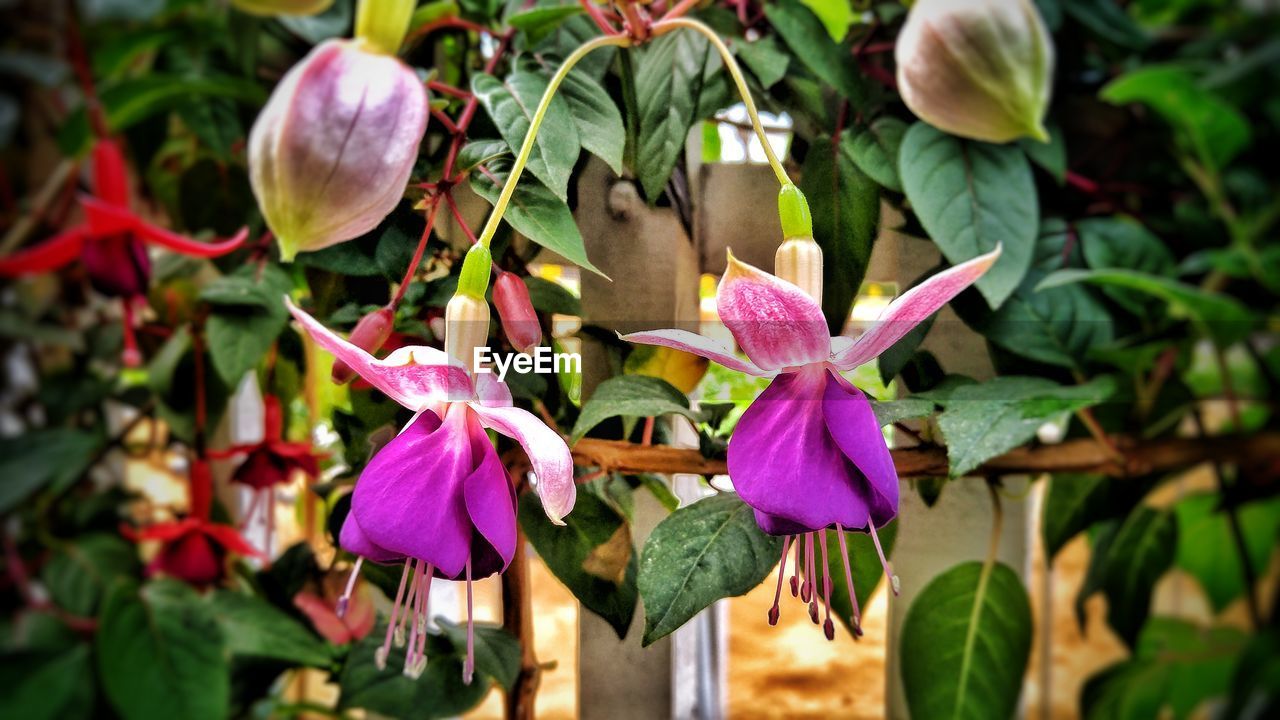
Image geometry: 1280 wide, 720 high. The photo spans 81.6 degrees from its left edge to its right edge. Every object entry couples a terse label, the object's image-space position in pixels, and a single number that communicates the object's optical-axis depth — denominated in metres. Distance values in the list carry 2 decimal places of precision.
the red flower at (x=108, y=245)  0.33
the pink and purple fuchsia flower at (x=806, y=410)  0.19
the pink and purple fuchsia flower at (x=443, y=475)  0.19
